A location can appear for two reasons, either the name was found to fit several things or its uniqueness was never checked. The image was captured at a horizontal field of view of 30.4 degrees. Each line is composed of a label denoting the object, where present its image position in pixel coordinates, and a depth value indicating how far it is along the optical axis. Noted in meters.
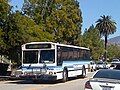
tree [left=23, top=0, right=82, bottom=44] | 29.84
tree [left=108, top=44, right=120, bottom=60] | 70.94
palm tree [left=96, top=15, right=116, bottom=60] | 56.98
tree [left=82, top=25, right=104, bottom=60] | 48.32
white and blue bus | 15.43
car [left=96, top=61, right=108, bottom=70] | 34.22
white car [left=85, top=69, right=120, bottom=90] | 8.23
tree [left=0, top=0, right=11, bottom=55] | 18.96
